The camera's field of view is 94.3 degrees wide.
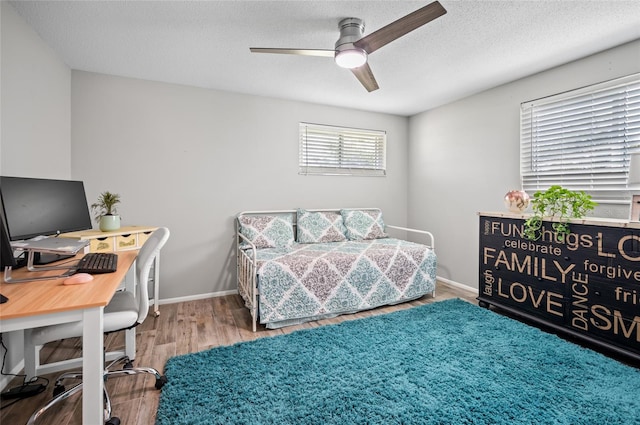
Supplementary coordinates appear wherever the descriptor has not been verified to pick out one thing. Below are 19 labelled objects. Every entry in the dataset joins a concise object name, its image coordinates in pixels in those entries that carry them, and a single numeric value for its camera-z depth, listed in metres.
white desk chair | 1.37
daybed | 2.52
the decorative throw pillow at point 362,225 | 3.67
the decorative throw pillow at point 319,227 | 3.47
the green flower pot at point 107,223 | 2.46
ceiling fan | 1.70
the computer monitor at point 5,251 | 1.33
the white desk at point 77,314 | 1.04
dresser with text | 1.93
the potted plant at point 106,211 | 2.46
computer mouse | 1.33
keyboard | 1.50
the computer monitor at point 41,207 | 1.48
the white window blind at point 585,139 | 2.27
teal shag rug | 1.48
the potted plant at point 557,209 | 2.21
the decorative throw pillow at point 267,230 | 3.19
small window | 3.75
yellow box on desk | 2.30
